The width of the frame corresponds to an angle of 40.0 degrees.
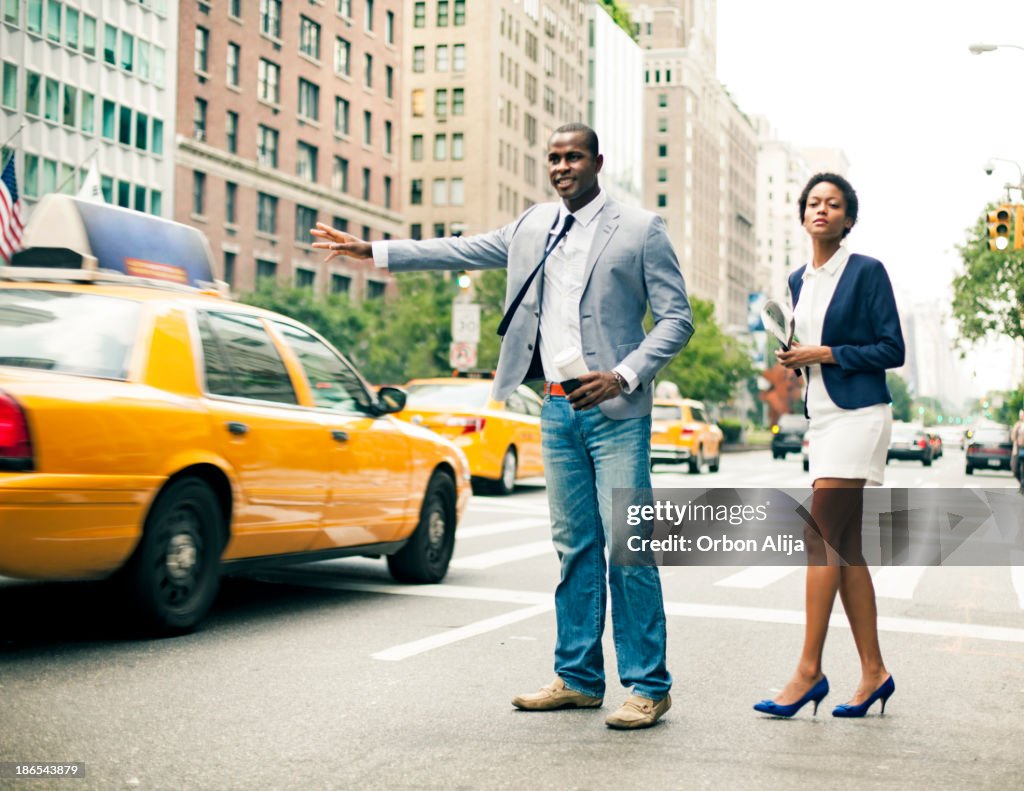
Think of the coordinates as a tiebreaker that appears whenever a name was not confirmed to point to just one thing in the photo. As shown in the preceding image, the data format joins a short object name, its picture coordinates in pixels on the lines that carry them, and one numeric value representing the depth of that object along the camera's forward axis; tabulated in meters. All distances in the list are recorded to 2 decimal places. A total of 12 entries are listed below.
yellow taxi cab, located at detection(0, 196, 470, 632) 5.88
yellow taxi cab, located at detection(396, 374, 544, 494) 18.20
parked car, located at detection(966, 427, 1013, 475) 40.28
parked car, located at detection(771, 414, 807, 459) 47.53
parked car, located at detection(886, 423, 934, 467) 45.34
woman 4.96
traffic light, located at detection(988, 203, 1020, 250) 25.09
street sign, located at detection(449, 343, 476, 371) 28.33
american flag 17.88
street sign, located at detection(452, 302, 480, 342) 28.48
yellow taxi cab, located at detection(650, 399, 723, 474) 30.33
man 4.97
